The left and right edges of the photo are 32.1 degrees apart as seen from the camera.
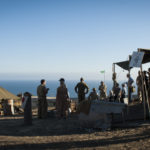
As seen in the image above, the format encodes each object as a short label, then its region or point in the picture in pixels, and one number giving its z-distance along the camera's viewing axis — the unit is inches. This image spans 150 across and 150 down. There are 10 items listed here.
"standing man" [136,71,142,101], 554.1
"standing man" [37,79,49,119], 464.4
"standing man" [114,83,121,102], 538.3
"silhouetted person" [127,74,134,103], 563.5
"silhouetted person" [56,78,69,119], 454.3
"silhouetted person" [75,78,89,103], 515.2
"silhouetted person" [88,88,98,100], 536.1
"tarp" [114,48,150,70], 372.4
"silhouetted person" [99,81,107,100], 671.8
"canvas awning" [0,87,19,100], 732.7
